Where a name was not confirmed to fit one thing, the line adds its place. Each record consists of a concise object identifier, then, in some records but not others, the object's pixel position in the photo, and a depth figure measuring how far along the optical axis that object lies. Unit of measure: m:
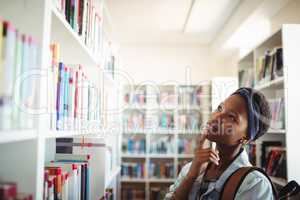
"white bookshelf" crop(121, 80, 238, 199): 3.99
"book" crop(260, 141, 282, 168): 2.29
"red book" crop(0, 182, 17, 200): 0.73
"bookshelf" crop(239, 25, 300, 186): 1.87
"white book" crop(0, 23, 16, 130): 0.69
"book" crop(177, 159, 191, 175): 4.18
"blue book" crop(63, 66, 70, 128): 1.16
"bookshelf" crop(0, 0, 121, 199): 0.82
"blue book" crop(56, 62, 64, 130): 1.08
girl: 1.29
